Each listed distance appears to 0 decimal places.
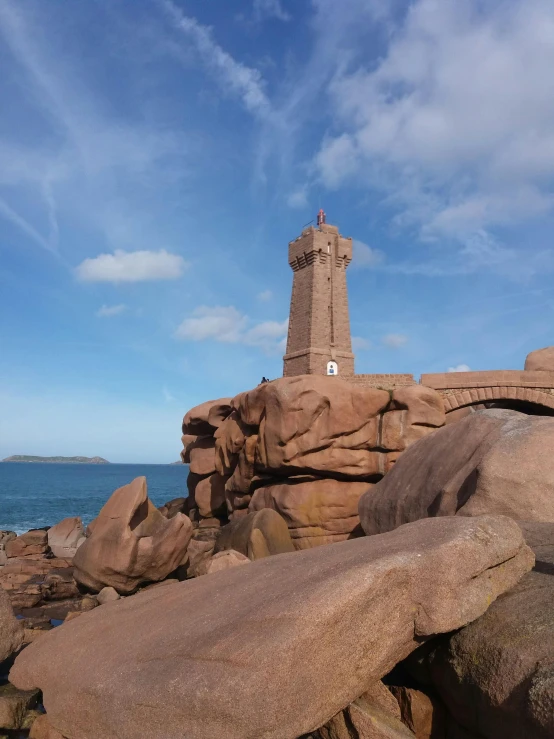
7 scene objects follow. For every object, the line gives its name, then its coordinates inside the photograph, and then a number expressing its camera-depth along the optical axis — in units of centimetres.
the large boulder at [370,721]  459
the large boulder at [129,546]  1312
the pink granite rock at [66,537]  2152
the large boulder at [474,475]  783
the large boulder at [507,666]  388
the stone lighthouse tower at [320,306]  3403
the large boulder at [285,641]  409
